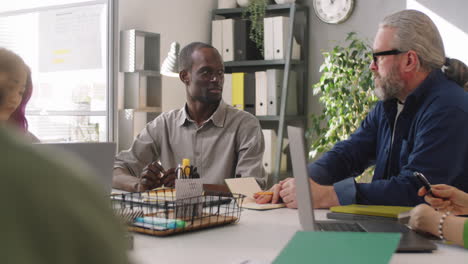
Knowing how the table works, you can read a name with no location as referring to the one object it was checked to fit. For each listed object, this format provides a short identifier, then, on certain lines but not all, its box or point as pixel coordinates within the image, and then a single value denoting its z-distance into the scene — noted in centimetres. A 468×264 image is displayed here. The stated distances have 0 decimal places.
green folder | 96
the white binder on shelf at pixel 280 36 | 444
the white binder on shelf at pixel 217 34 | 466
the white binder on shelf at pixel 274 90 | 446
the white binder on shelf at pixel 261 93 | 449
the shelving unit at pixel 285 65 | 442
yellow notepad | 162
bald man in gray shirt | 267
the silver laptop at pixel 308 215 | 124
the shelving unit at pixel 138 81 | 386
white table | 119
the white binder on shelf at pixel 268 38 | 449
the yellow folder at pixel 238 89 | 453
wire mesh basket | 143
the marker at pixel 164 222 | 142
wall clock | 448
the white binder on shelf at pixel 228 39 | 460
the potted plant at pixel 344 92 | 406
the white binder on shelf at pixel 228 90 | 457
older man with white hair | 186
